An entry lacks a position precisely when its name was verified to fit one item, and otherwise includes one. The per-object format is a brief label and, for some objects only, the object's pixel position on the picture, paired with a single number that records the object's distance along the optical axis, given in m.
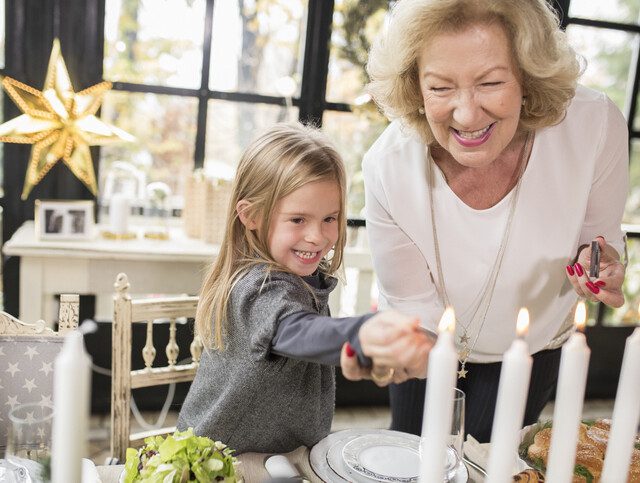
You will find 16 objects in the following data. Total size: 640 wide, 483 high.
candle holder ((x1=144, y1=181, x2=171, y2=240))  2.59
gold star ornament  2.30
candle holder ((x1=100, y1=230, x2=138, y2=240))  2.51
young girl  1.31
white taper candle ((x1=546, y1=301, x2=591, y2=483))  0.63
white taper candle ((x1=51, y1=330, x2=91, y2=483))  0.56
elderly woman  1.39
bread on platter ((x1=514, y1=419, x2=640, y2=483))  1.03
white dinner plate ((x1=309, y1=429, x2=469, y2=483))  1.07
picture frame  2.37
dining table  1.09
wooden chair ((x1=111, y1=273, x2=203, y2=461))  1.43
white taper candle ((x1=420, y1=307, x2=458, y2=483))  0.59
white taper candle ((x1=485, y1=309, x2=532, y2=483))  0.60
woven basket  2.54
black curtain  2.51
